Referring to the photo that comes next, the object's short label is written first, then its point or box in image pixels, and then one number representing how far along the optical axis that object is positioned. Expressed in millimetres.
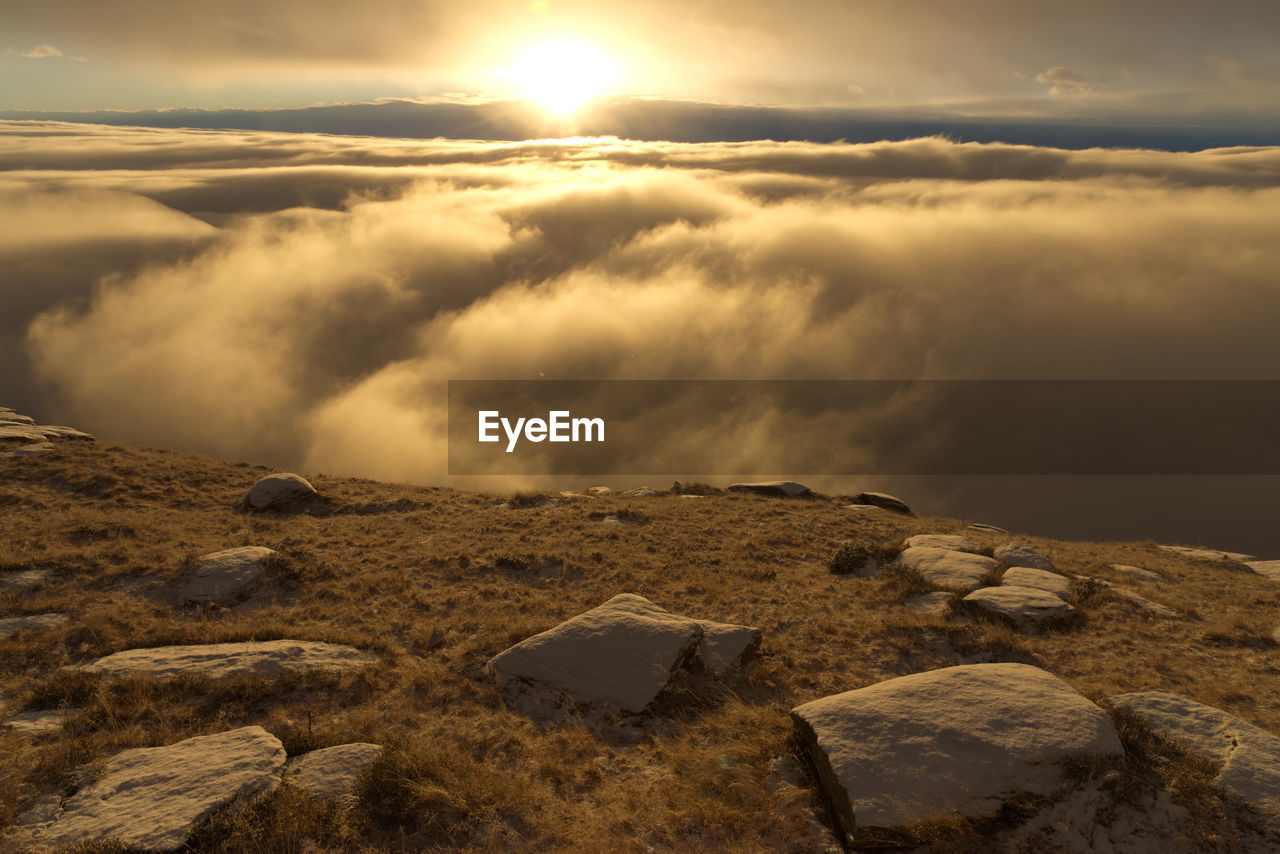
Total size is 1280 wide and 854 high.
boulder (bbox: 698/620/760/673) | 10273
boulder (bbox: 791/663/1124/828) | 6375
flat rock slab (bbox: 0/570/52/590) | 12398
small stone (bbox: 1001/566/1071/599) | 13719
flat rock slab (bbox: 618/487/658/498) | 28375
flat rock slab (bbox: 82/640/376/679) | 9312
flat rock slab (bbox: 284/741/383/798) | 6661
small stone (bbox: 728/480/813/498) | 30094
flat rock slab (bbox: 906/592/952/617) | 12852
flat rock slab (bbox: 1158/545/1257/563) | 22228
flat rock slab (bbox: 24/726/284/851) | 5844
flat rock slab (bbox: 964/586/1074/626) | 12237
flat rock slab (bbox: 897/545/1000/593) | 14281
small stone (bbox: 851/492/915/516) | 31080
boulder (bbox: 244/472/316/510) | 20484
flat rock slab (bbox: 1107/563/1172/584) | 17375
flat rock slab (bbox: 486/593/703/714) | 9211
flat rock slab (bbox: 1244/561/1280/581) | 19669
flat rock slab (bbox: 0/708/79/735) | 7773
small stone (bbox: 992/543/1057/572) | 16062
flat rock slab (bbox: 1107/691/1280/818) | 6676
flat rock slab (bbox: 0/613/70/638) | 10586
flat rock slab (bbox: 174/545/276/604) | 12922
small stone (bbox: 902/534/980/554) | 17516
